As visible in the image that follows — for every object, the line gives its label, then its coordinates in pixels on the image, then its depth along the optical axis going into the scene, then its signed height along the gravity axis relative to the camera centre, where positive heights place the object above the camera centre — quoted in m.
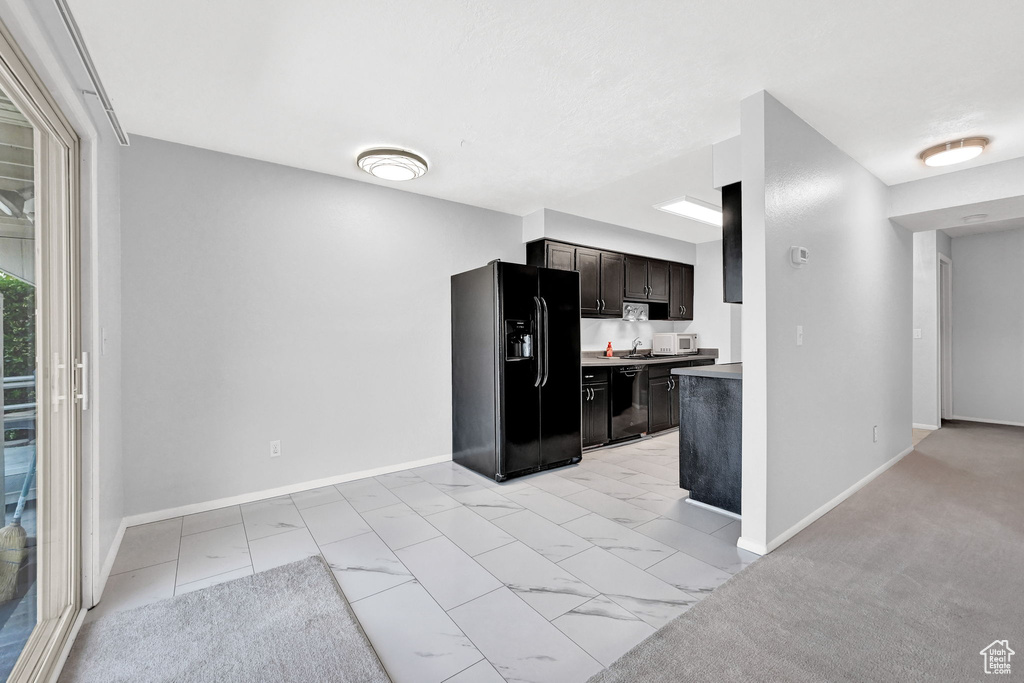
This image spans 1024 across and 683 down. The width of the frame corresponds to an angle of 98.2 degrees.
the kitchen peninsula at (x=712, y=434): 2.98 -0.68
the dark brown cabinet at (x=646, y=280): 5.69 +0.78
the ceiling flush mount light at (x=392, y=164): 3.21 +1.31
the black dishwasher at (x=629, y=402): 4.95 -0.72
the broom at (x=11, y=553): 1.44 -0.71
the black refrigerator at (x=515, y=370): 3.80 -0.27
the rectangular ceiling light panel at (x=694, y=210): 4.53 +1.38
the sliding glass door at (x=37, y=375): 1.49 -0.12
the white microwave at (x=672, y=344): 6.02 -0.07
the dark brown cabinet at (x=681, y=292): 6.27 +0.67
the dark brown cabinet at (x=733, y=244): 2.96 +0.63
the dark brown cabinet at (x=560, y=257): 4.84 +0.92
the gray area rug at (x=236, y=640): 1.63 -1.21
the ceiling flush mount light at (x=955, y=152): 3.03 +1.29
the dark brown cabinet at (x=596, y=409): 4.66 -0.75
